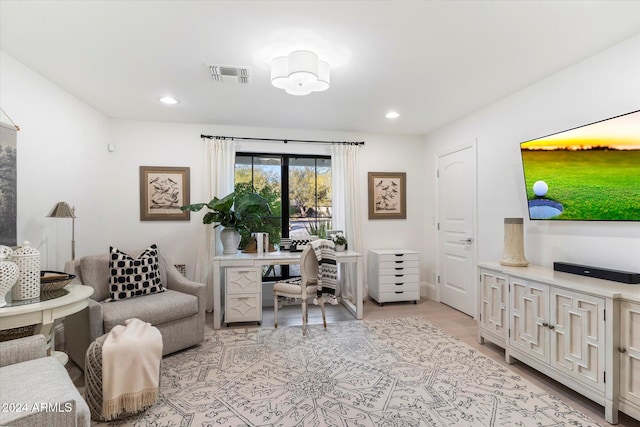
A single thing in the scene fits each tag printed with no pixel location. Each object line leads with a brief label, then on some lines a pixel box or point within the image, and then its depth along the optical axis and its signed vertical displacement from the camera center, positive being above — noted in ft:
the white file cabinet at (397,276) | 14.34 -2.93
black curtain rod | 14.09 +3.48
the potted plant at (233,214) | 12.48 -0.01
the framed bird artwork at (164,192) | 13.61 +0.96
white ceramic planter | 12.92 -1.06
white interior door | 12.88 -0.72
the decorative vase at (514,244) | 9.29 -0.97
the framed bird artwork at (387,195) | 15.80 +0.90
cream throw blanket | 6.30 -3.28
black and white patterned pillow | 9.57 -1.93
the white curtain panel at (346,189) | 15.23 +1.16
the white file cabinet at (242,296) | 11.84 -3.12
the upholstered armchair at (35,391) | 3.94 -2.47
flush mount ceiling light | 7.40 +3.44
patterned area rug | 6.51 -4.26
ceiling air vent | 8.70 +4.04
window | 15.16 +1.26
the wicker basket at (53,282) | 7.11 -1.54
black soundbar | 6.73 -1.43
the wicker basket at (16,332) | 6.61 -2.51
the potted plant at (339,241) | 14.07 -1.27
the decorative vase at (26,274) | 6.63 -1.27
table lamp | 9.18 +0.11
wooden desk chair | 11.43 -2.71
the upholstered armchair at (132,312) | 8.13 -2.73
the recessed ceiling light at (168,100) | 11.04 +4.09
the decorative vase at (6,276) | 6.11 -1.21
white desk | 11.91 -1.91
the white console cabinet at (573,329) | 6.18 -2.72
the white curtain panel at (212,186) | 13.62 +1.26
